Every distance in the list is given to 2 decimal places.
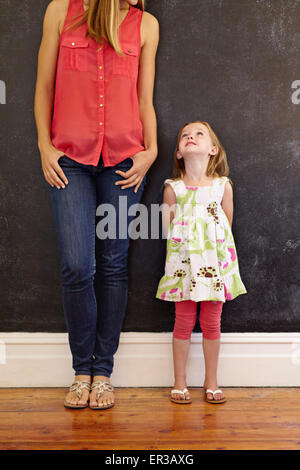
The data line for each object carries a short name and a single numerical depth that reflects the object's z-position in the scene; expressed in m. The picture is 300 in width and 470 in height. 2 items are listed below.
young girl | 1.53
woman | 1.47
